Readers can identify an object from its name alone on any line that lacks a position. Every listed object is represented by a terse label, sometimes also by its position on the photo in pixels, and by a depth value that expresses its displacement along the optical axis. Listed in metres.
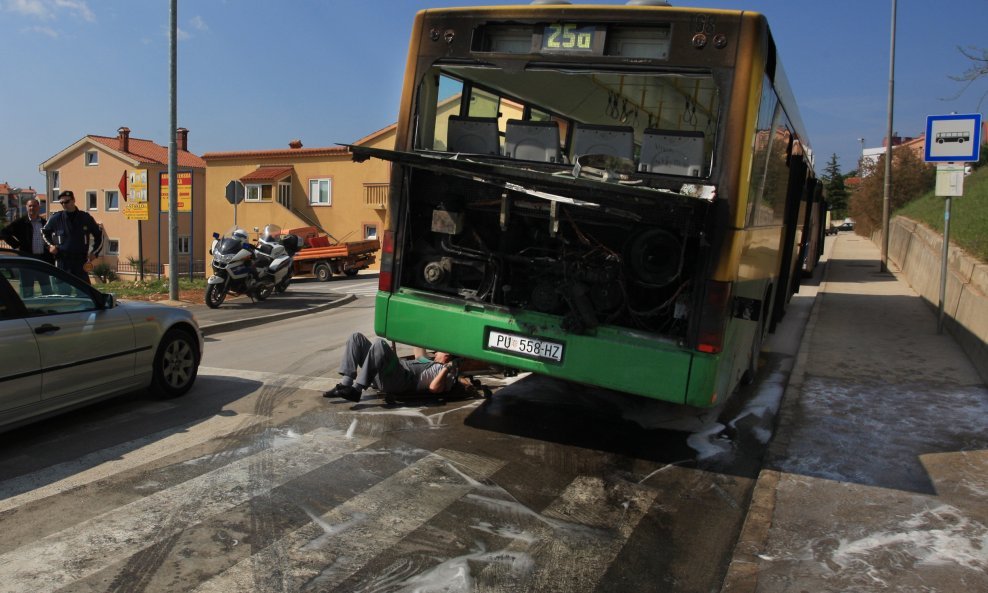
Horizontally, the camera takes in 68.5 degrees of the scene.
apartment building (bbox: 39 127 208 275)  49.12
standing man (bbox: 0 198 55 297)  10.19
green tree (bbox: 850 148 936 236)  35.12
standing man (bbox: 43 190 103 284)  9.84
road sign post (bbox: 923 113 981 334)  10.34
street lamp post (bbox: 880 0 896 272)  22.16
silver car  5.25
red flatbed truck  28.56
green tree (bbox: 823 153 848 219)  83.56
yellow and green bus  5.12
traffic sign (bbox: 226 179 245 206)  18.64
